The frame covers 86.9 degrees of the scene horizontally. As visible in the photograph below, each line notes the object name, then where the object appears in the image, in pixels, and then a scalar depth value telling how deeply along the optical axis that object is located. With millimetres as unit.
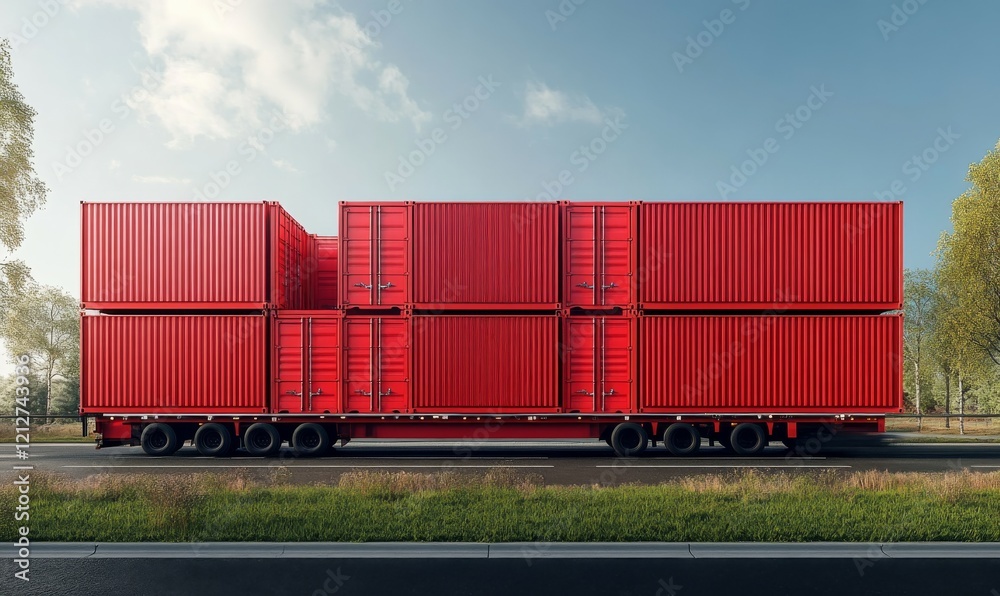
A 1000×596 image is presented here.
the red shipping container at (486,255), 12805
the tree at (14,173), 18906
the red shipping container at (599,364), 12680
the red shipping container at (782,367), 12461
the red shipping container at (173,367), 12750
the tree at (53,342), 28484
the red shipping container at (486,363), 12641
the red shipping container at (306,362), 12859
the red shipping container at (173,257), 12828
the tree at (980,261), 21078
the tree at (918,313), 25769
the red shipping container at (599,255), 12883
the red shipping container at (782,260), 12602
